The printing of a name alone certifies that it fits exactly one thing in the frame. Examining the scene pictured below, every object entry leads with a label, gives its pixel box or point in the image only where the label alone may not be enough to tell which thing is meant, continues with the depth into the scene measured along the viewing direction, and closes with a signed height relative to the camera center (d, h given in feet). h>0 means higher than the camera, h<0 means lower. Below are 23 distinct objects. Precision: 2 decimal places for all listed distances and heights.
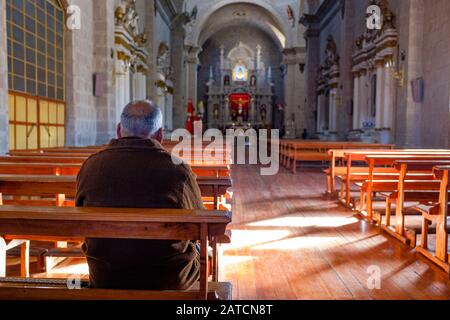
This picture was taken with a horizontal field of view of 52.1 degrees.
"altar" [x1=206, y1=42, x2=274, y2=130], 113.60 +11.15
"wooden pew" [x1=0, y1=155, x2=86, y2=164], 15.69 -0.86
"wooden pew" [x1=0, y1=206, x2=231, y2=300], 5.71 -1.17
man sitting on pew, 6.45 -0.91
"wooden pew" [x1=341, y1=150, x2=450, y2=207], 18.24 -1.54
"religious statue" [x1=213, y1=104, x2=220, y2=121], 114.62 +5.91
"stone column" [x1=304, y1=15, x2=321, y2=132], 73.82 +12.45
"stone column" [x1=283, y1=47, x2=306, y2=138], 90.17 +9.84
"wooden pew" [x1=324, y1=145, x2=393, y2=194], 24.80 -1.94
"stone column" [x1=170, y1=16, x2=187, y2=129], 78.18 +11.45
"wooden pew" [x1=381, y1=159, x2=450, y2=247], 15.03 -2.06
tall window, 24.70 +3.64
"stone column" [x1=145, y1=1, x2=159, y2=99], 55.93 +11.02
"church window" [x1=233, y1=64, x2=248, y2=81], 116.06 +15.94
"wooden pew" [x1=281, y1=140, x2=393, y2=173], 37.02 -0.90
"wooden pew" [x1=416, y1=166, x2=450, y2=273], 12.65 -2.35
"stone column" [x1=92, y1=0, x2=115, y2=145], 35.88 +5.78
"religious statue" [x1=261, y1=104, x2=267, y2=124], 114.62 +5.77
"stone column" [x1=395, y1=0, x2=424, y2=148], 36.24 +5.94
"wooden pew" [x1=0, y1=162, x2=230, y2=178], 13.21 -1.01
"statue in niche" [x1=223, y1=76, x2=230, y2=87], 116.29 +13.89
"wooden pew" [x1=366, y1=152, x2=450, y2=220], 17.39 -0.90
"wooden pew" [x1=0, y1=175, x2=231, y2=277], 9.34 -1.05
